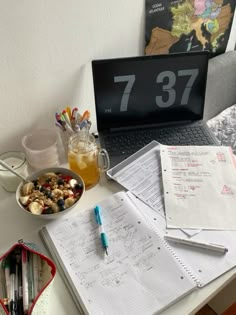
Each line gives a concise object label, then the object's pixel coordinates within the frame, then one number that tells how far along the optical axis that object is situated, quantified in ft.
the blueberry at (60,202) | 2.65
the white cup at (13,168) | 2.93
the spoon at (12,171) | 2.74
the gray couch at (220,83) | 4.77
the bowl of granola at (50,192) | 2.64
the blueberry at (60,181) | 2.86
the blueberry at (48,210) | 2.62
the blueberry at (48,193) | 2.74
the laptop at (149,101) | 3.33
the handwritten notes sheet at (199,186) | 2.68
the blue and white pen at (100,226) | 2.47
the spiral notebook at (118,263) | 2.15
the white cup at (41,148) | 3.19
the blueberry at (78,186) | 2.84
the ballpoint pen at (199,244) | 2.44
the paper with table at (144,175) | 2.89
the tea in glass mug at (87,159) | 3.02
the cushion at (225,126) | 4.67
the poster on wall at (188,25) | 3.85
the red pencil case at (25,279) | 2.01
